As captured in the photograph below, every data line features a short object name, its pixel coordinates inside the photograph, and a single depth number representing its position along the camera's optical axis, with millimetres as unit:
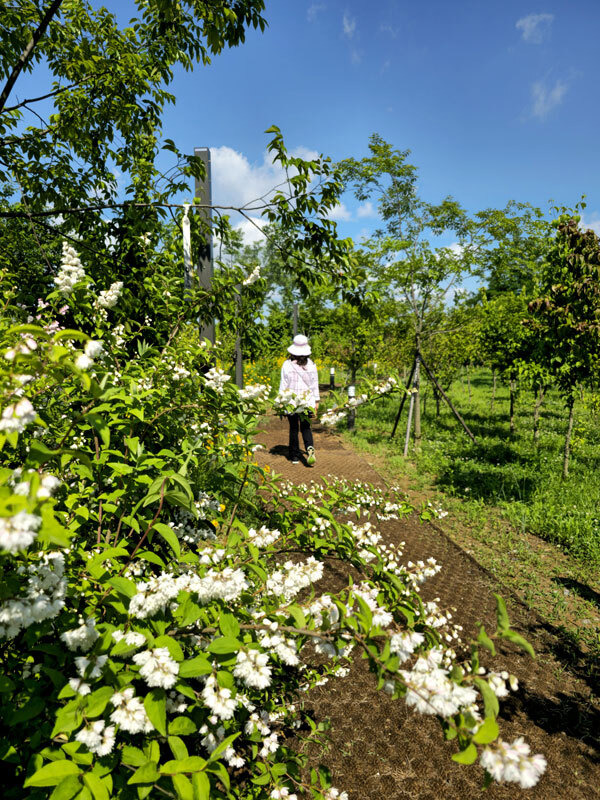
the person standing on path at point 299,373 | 7168
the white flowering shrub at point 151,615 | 787
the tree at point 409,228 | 7602
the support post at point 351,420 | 11386
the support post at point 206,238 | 3129
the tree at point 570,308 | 5270
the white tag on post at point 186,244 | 2469
